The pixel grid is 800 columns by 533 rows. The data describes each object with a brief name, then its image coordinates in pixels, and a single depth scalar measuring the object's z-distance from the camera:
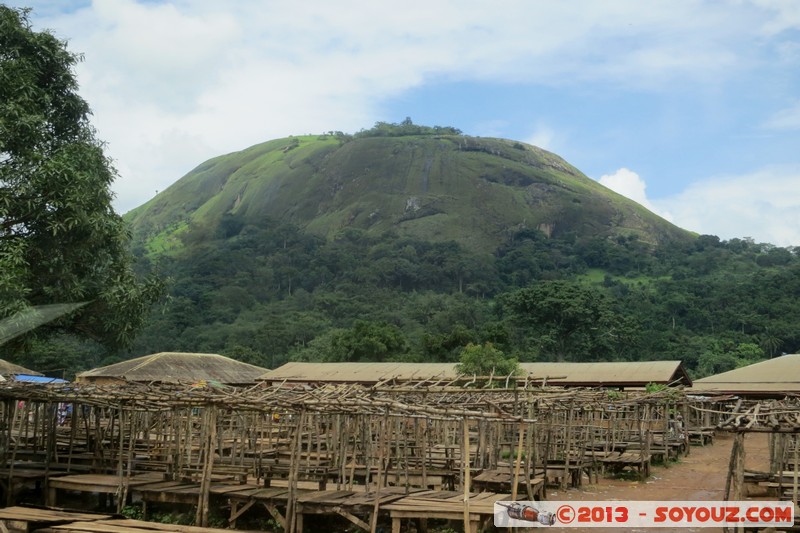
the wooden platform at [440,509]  11.05
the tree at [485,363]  31.72
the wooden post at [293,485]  11.72
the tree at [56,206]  13.72
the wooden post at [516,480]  11.77
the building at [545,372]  31.15
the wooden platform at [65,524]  10.44
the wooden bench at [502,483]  14.08
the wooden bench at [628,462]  18.91
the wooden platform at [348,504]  11.52
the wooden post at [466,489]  10.42
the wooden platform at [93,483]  13.57
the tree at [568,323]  53.97
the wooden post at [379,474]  11.12
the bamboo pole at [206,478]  12.36
